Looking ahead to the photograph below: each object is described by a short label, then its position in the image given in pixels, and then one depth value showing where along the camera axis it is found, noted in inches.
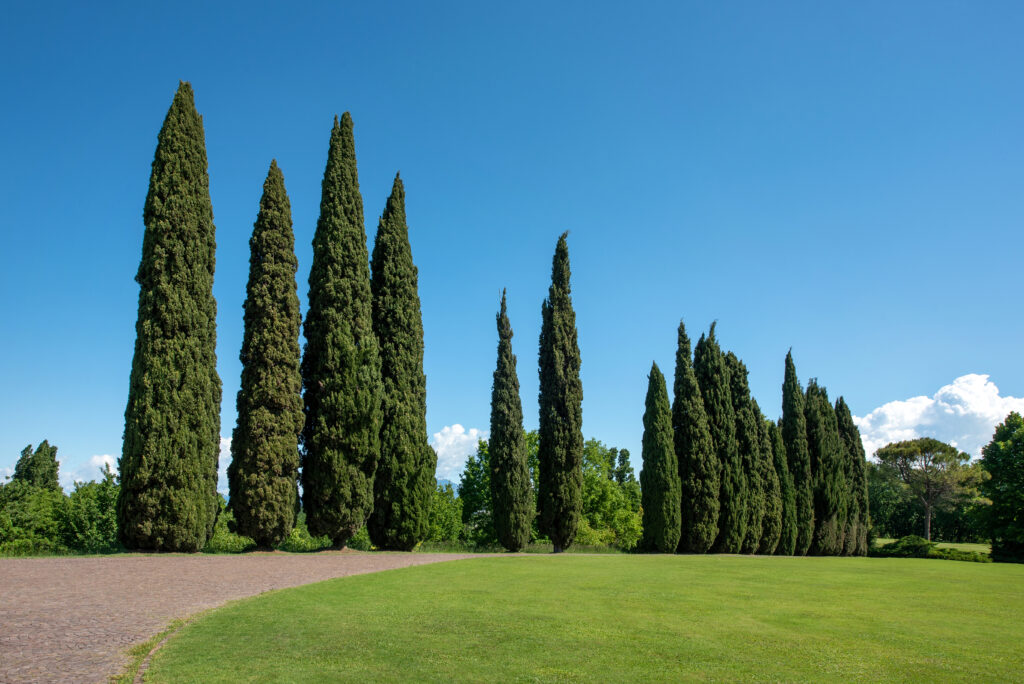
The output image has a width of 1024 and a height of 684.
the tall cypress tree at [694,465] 1128.8
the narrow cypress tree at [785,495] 1317.7
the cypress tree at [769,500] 1267.2
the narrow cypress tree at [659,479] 1088.8
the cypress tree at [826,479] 1433.3
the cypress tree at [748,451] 1216.8
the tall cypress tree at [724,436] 1173.7
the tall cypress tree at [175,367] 655.1
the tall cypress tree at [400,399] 853.2
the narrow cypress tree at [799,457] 1365.7
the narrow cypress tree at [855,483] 1560.0
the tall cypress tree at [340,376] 789.2
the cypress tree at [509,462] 954.7
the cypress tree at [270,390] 739.4
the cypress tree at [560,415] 1004.6
